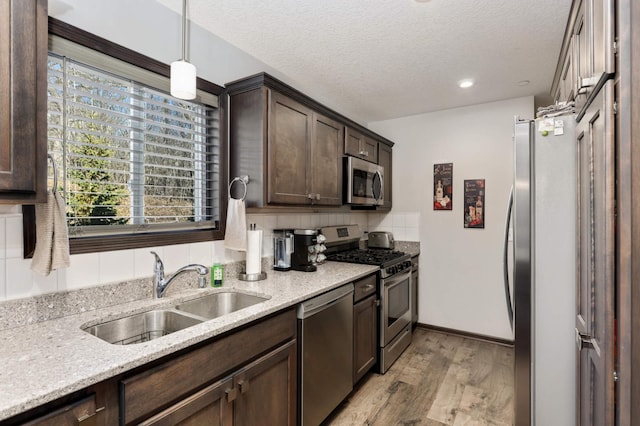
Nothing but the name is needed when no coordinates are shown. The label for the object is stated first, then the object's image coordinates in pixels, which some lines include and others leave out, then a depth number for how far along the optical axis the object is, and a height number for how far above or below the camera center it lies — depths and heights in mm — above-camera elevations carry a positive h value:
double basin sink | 1442 -536
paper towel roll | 2164 -273
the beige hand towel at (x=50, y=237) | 1226 -94
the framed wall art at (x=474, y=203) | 3473 +92
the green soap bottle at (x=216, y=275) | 1981 -393
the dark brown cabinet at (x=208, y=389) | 942 -650
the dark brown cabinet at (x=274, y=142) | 2074 +487
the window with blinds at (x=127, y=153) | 1488 +325
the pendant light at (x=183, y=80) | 1497 +625
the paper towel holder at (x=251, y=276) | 2148 -438
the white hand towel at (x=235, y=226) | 2059 -90
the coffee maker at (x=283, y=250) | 2512 -300
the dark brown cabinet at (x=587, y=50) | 965 +655
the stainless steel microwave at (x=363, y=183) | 2965 +294
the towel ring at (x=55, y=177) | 1190 +133
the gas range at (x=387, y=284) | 2766 -670
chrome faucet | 1707 -337
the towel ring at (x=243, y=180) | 2127 +213
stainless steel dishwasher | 1833 -890
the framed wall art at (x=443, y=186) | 3648 +293
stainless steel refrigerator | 1569 -299
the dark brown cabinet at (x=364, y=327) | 2412 -916
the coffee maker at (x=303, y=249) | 2482 -288
